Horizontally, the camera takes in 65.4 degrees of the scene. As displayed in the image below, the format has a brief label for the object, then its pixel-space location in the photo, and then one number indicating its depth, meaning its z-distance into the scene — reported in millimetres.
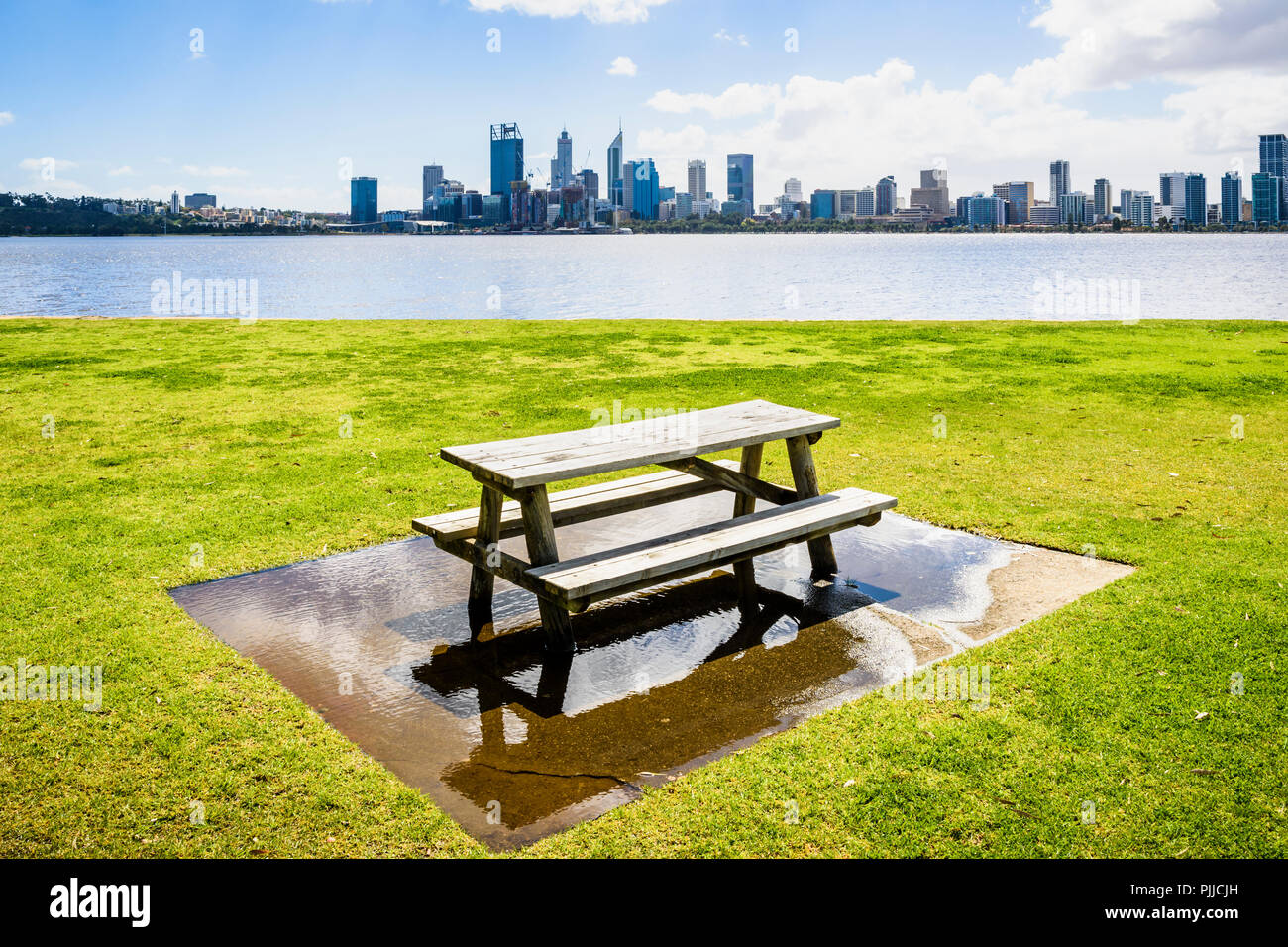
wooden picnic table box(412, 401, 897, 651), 5879
